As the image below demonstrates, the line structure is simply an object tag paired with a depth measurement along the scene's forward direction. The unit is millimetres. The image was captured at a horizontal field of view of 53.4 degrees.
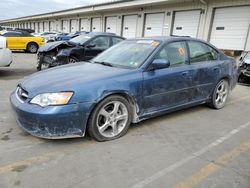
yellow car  16425
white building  13438
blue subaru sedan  3152
